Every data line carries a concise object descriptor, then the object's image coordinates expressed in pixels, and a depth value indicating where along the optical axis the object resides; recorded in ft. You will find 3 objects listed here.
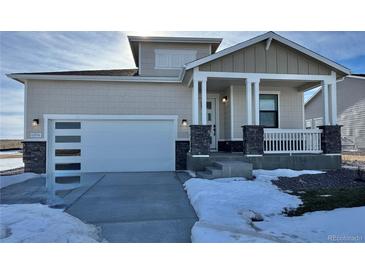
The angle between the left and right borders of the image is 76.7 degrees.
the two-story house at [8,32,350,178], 25.68
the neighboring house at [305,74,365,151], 52.13
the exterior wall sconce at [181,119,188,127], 31.19
